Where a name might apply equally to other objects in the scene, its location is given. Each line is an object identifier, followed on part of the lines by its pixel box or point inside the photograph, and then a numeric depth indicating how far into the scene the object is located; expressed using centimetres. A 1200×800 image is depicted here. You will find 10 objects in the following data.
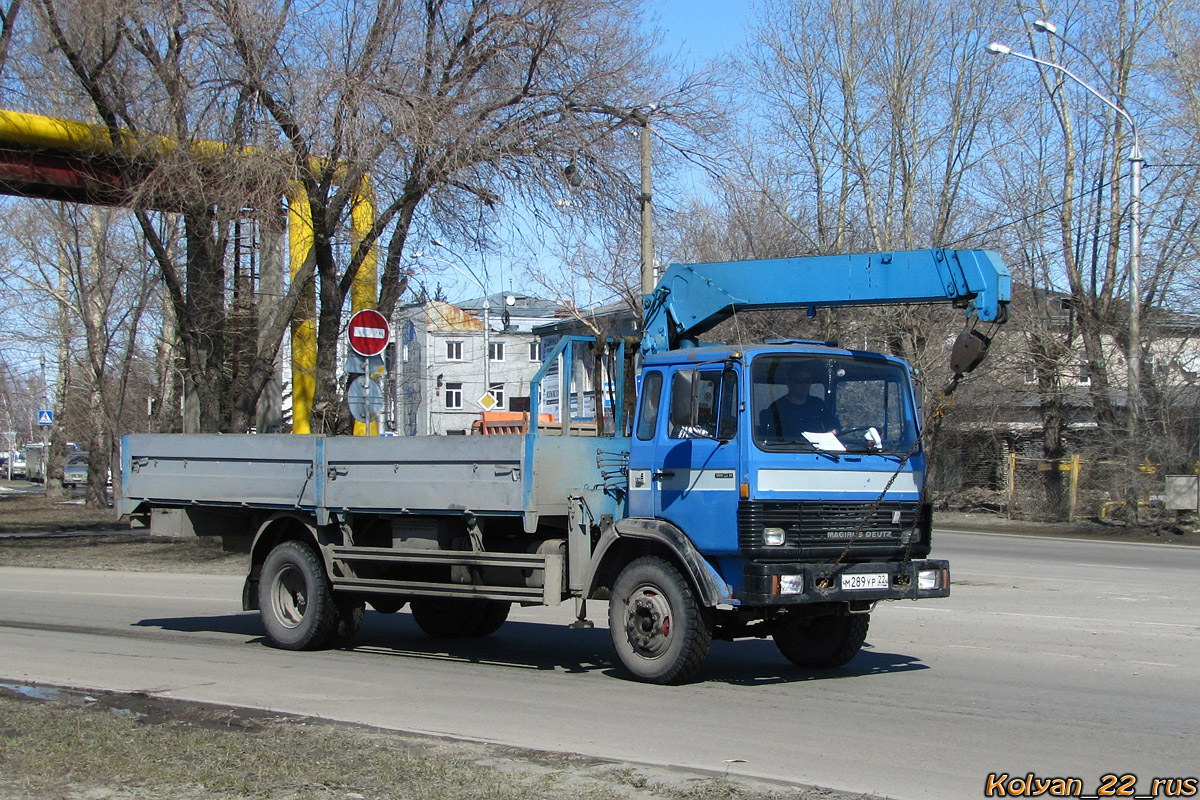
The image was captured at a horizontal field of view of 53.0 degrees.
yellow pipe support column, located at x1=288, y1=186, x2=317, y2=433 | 1722
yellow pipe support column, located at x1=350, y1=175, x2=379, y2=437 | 1700
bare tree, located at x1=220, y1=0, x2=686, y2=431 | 1591
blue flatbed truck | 877
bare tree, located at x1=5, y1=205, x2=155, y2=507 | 3198
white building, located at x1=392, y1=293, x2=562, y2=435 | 4962
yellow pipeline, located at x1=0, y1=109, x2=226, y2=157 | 1784
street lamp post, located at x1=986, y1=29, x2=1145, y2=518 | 2664
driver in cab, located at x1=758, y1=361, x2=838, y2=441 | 888
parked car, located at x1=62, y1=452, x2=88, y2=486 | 6203
